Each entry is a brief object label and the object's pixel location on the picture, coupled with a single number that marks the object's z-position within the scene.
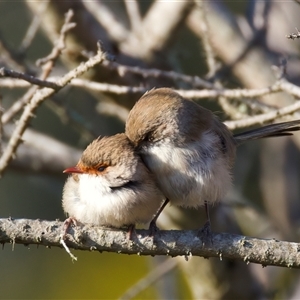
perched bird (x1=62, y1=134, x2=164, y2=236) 6.99
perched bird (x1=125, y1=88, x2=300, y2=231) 7.27
